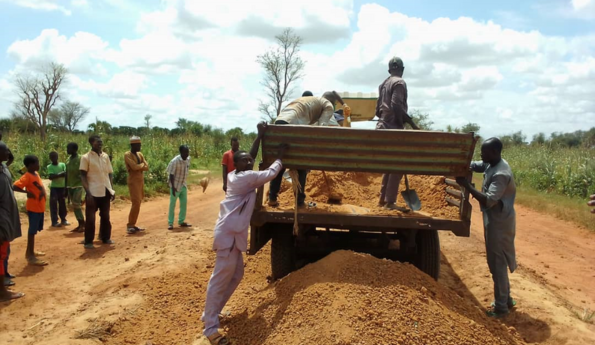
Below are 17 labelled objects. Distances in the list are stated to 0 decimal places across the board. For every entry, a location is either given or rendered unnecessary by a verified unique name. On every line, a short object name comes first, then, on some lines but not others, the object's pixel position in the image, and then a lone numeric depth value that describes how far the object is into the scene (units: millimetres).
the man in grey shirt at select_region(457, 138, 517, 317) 4535
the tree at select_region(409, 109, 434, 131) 31811
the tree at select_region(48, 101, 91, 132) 46850
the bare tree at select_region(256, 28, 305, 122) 35344
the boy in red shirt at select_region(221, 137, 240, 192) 9023
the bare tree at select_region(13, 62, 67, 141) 33428
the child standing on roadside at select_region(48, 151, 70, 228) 8656
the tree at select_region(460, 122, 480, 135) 34700
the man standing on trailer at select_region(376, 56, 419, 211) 4973
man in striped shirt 8633
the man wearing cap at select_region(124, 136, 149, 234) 8070
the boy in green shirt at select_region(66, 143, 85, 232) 8391
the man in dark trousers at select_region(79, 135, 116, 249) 6969
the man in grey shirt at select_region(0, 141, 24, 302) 4938
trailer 4168
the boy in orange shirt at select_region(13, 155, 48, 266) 6297
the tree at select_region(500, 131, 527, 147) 34216
